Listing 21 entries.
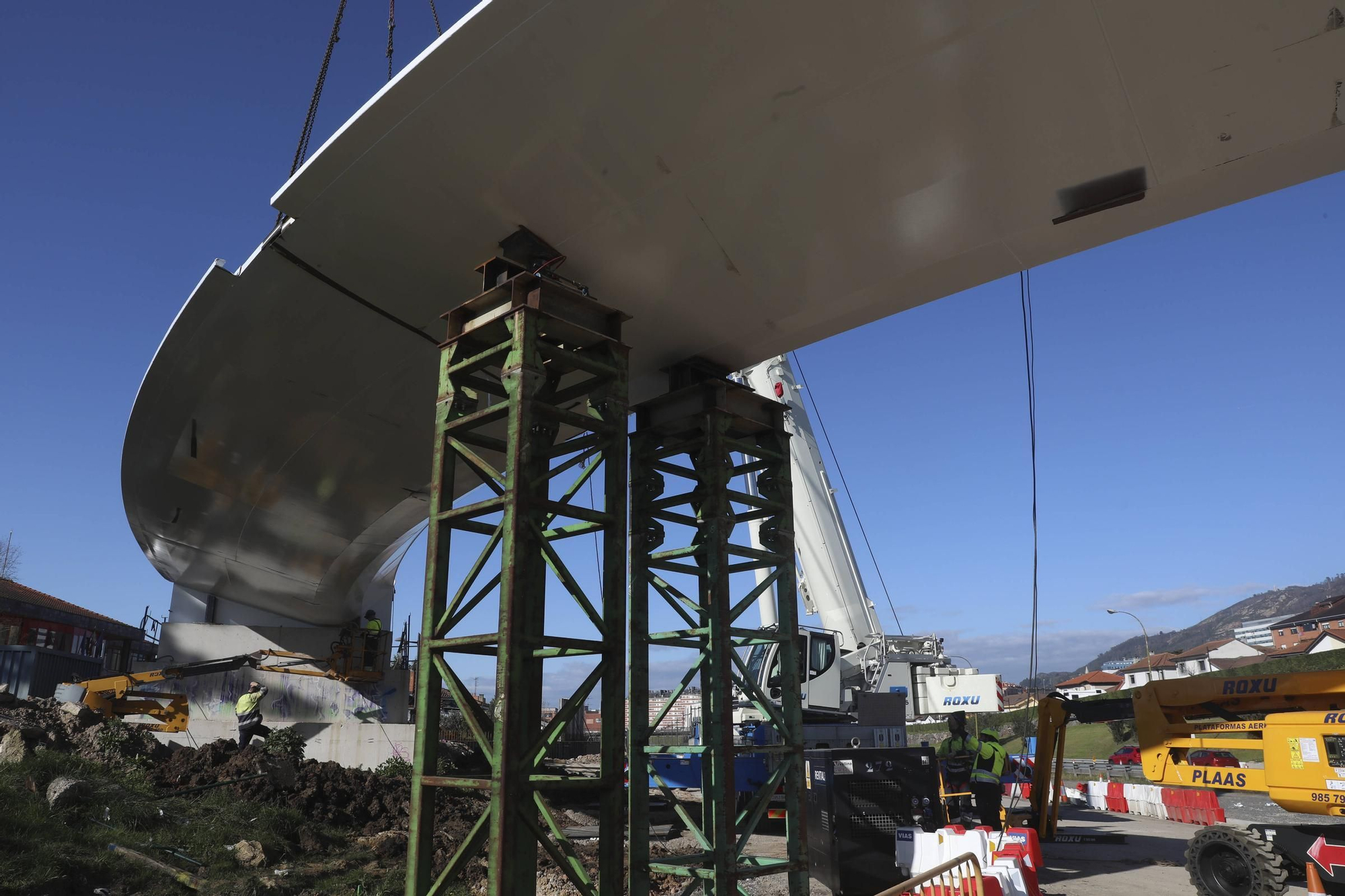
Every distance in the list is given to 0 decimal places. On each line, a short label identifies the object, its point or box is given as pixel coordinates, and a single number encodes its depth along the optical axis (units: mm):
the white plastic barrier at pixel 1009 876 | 8250
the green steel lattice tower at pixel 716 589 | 7965
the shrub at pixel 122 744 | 12672
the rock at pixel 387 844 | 11258
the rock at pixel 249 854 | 9859
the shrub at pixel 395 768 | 19922
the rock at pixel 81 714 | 13367
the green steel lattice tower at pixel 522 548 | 5953
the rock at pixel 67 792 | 9727
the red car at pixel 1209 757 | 18027
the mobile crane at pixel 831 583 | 21594
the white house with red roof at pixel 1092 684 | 100238
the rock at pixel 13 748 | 10750
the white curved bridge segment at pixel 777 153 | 5570
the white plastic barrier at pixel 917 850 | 10047
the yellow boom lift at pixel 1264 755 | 9078
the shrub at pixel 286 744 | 15388
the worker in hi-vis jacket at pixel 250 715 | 15711
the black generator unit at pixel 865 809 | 10711
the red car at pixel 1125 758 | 32844
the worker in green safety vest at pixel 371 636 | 24781
